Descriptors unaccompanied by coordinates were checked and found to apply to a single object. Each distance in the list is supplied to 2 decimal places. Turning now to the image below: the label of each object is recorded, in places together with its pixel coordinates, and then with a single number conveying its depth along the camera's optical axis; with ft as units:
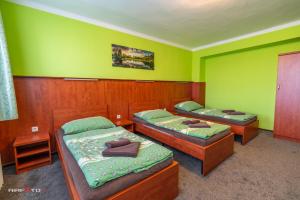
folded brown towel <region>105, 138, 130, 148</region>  4.90
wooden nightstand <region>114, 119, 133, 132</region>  9.37
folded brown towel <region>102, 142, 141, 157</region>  4.39
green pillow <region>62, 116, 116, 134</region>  6.73
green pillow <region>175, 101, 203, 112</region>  12.54
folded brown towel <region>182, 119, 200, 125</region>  8.19
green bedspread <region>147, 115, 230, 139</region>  6.44
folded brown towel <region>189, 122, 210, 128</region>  7.40
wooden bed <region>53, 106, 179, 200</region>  3.57
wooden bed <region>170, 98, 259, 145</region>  9.05
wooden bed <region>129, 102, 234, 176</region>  6.03
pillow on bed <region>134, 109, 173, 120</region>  9.52
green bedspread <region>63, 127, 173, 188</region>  3.52
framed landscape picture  9.77
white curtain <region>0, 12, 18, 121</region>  5.67
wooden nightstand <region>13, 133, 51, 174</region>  6.13
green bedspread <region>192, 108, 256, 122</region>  9.40
